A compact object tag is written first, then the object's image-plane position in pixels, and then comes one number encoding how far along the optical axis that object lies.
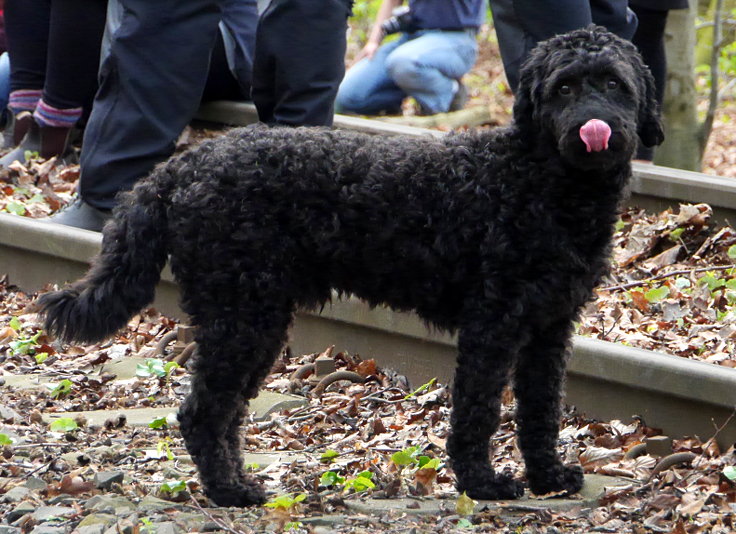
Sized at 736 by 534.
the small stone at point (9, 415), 10.47
